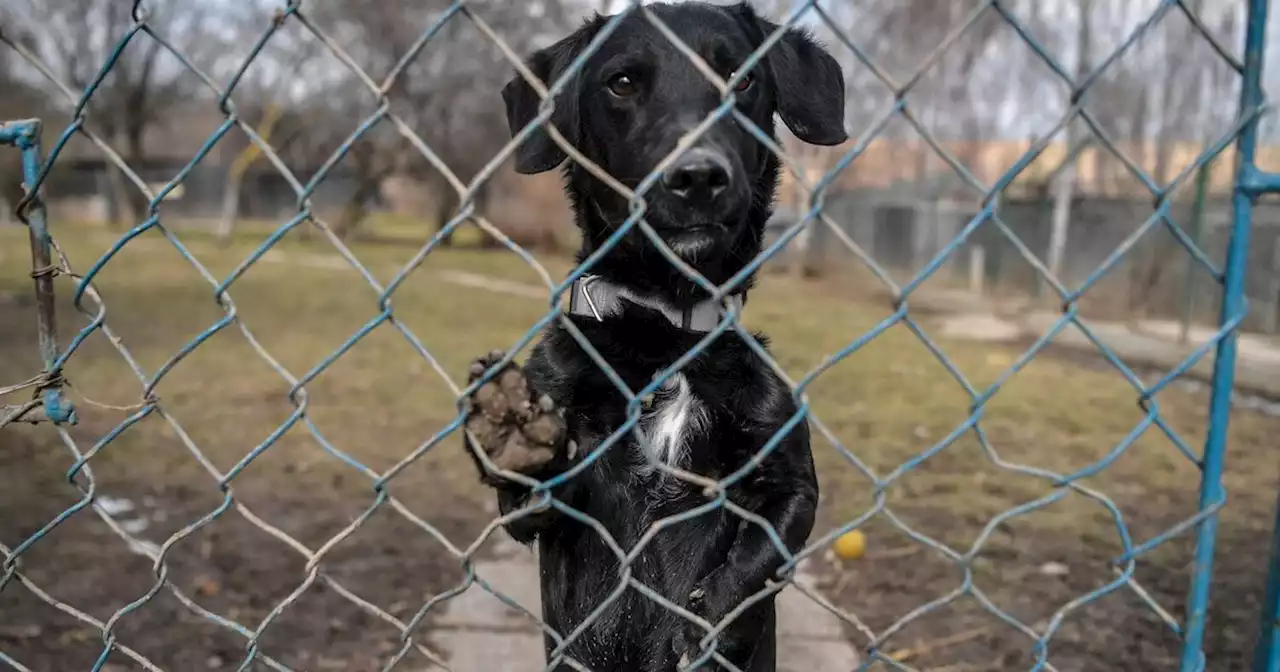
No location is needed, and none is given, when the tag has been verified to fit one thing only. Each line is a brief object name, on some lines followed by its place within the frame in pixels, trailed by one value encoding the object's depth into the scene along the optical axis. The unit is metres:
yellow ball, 2.15
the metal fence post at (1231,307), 1.09
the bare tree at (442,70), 14.64
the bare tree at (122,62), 14.77
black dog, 1.29
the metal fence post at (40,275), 1.18
